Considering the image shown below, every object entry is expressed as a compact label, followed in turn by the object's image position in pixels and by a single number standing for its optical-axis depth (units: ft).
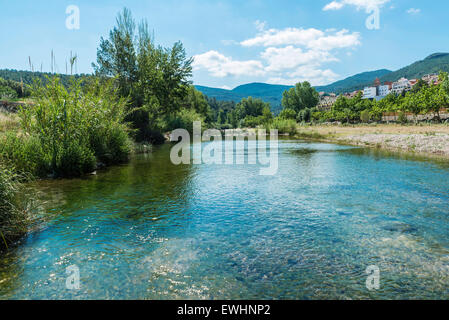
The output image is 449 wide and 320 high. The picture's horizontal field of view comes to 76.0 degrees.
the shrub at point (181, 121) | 160.45
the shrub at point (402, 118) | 201.67
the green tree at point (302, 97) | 458.91
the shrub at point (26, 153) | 37.96
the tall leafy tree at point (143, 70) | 114.83
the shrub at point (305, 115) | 388.98
